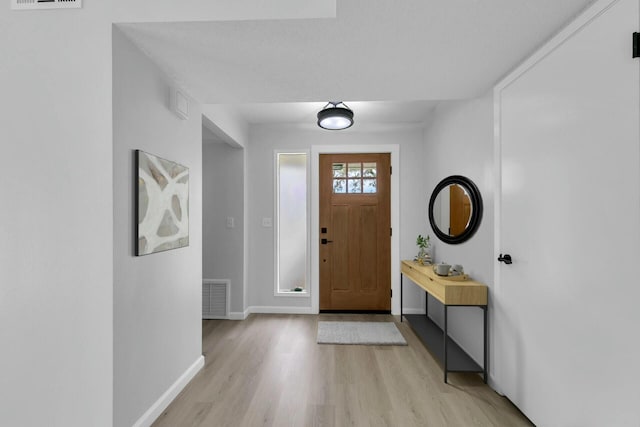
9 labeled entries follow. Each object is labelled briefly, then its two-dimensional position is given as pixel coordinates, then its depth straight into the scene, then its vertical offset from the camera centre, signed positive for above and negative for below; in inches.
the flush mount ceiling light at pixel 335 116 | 129.3 +37.1
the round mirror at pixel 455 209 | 111.3 +0.6
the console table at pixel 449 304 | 100.7 -28.6
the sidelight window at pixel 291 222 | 177.8 -6.2
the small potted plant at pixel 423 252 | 148.0 -19.6
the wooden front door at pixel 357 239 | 176.2 -15.1
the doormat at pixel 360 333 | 134.3 -53.1
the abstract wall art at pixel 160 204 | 74.9 +1.6
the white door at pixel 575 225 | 54.4 -3.0
